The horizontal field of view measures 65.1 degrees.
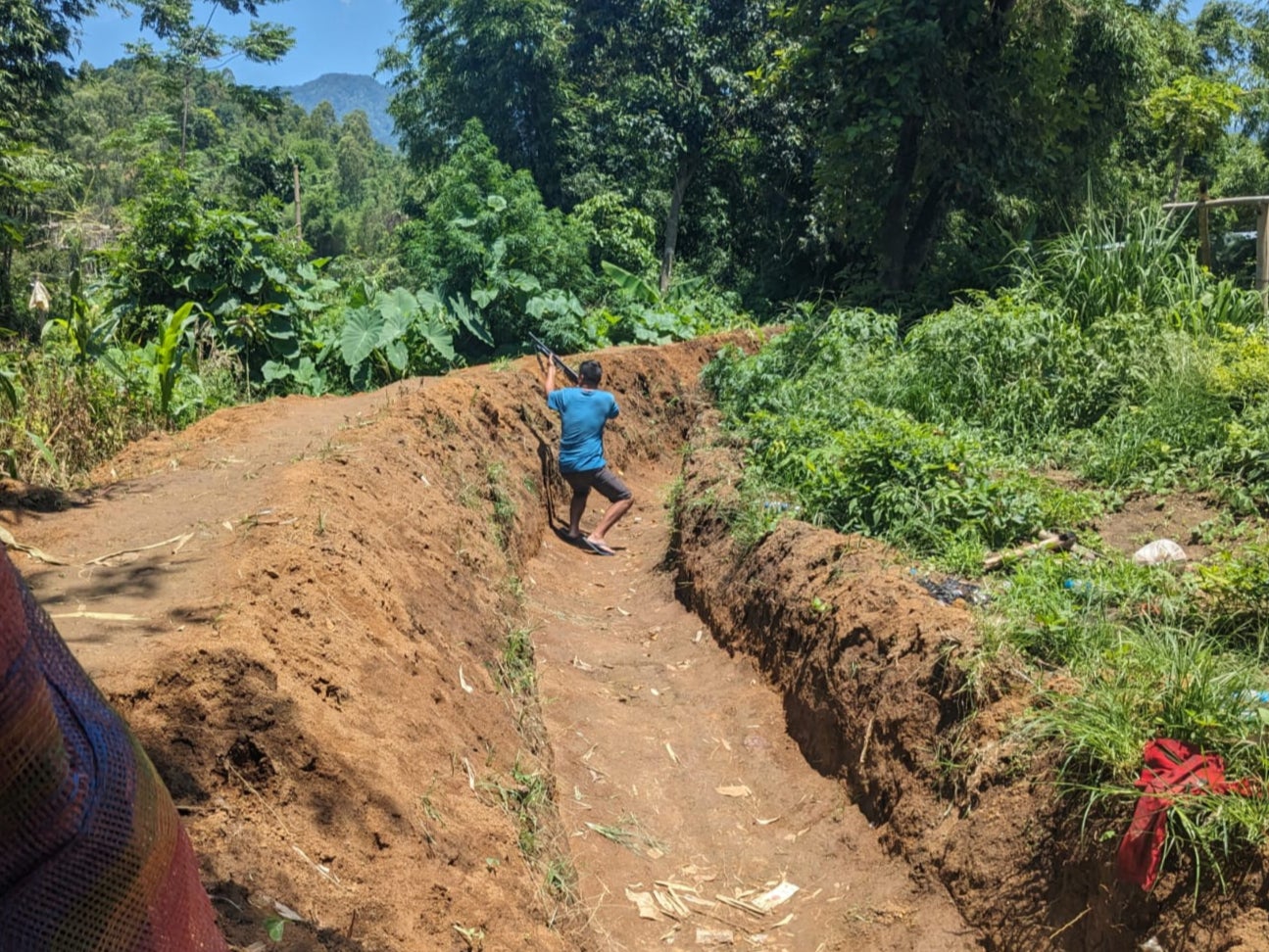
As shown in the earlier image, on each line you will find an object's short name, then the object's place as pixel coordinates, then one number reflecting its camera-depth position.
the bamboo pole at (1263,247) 9.77
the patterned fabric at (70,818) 1.36
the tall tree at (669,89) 23.81
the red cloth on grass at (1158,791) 3.34
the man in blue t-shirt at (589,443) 10.86
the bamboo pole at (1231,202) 9.62
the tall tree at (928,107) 14.69
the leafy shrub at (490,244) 15.20
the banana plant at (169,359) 9.17
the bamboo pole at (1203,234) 10.75
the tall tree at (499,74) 23.41
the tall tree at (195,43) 29.66
